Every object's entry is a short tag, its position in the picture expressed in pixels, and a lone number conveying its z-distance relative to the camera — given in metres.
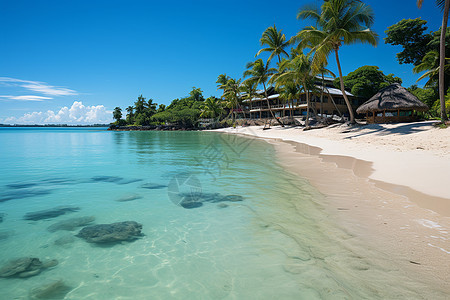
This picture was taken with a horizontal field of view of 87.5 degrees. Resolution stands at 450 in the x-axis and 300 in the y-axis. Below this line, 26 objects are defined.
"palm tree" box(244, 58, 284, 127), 38.91
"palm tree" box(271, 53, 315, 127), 28.01
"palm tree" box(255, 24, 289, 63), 35.38
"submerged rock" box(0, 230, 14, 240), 4.35
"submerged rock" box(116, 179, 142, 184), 8.62
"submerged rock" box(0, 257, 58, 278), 3.21
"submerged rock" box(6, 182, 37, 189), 8.20
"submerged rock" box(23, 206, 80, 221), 5.34
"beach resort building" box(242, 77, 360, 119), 41.53
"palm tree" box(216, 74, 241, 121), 51.06
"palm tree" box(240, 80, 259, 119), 41.88
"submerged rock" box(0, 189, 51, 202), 6.96
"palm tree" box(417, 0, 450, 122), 15.17
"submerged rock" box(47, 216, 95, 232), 4.67
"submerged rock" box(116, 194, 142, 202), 6.44
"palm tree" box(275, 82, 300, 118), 34.53
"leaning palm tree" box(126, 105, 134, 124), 98.09
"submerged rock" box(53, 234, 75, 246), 4.05
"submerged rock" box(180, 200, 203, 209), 5.79
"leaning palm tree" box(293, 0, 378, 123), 20.28
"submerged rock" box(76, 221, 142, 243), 4.15
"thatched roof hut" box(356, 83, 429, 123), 22.56
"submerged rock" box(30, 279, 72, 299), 2.77
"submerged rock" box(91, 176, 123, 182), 9.02
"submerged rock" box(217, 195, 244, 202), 6.18
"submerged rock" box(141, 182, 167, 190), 7.75
